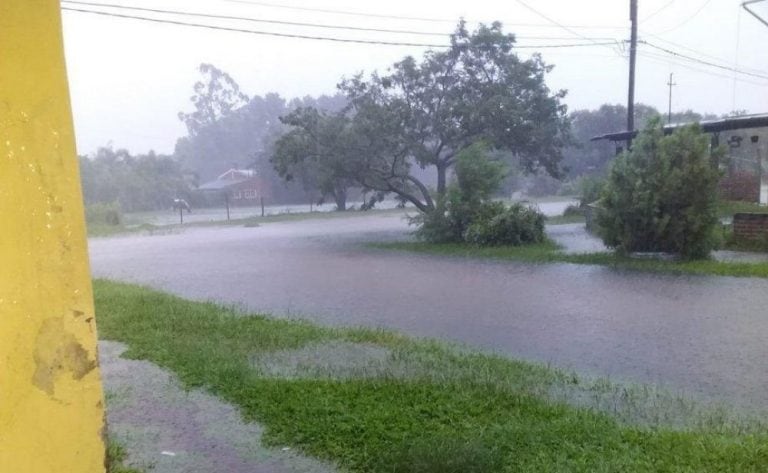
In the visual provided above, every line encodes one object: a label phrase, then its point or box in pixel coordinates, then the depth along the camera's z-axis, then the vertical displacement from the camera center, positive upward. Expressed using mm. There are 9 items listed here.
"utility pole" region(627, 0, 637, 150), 23625 +3772
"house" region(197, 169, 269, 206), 50281 -778
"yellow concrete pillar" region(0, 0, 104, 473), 2328 -297
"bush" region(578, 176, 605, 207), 25097 -969
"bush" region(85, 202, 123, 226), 34250 -1593
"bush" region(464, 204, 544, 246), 17703 -1580
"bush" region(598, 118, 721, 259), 13211 -623
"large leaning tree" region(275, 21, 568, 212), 24469 +1948
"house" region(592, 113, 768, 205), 21031 +160
